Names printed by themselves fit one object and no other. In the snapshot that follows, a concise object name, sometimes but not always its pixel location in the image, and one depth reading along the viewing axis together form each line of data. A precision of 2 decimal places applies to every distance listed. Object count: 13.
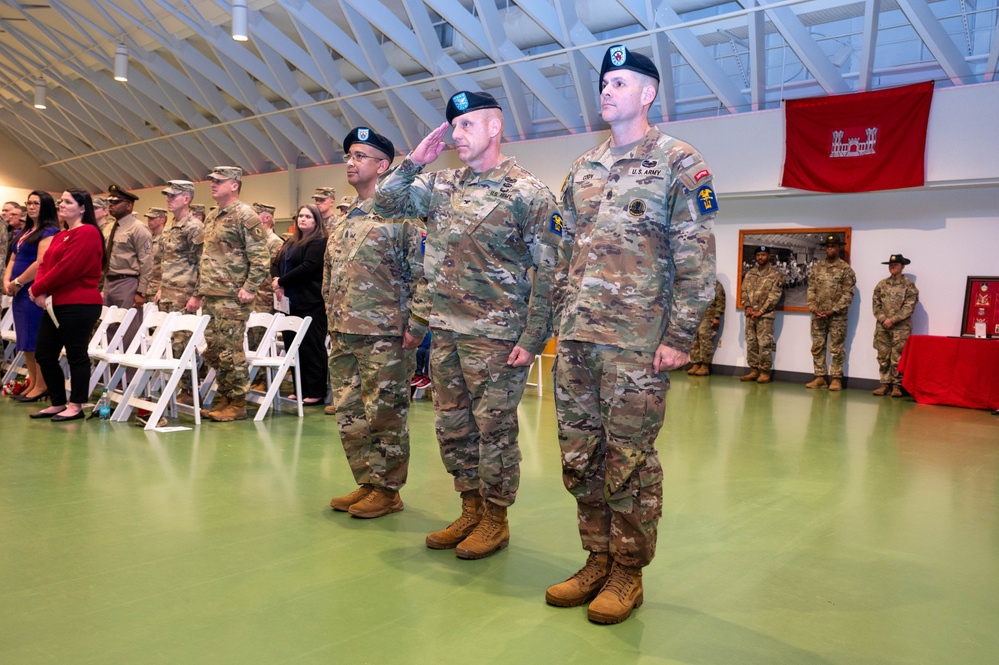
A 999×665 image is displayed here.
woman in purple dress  6.21
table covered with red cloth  8.25
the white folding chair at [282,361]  5.98
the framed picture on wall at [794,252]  10.38
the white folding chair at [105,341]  6.09
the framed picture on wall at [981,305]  9.02
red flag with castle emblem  9.03
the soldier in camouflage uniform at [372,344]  3.50
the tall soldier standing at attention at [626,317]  2.43
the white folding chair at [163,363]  5.36
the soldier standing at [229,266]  5.71
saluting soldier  3.00
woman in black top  6.81
